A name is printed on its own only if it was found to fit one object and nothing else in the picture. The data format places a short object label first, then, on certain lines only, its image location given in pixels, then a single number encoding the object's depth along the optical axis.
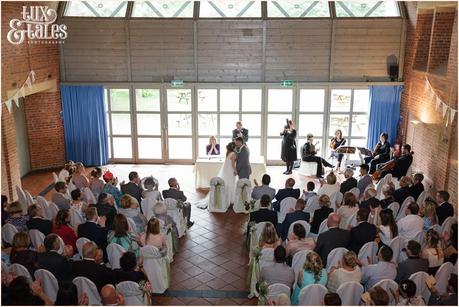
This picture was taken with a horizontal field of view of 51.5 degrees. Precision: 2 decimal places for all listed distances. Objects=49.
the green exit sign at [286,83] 13.24
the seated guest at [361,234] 6.53
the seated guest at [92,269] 5.52
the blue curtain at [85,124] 13.57
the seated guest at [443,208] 7.49
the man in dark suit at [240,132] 12.52
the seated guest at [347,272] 5.40
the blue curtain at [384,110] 13.30
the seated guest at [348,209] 7.41
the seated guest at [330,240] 6.36
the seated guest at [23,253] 5.76
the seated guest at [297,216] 7.22
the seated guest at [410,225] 6.86
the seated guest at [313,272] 5.38
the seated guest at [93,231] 6.55
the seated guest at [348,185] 8.87
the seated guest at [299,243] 6.26
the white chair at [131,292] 5.38
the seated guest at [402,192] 8.45
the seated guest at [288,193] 8.34
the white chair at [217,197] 9.73
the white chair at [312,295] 5.17
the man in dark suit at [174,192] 8.48
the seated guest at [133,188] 8.51
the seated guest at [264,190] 8.48
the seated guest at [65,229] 6.59
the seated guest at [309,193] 8.19
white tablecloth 11.41
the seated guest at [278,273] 5.57
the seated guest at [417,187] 8.51
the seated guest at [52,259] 5.74
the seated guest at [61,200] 7.98
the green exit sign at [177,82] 13.38
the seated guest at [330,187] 8.60
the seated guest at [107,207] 7.20
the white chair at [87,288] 5.32
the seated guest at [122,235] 6.32
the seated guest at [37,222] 6.79
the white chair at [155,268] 6.48
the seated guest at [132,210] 7.34
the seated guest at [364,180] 9.16
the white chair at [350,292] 5.23
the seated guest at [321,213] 7.28
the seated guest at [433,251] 5.95
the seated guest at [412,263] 5.64
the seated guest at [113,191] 8.49
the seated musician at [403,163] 11.01
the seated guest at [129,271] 5.40
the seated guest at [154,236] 6.51
